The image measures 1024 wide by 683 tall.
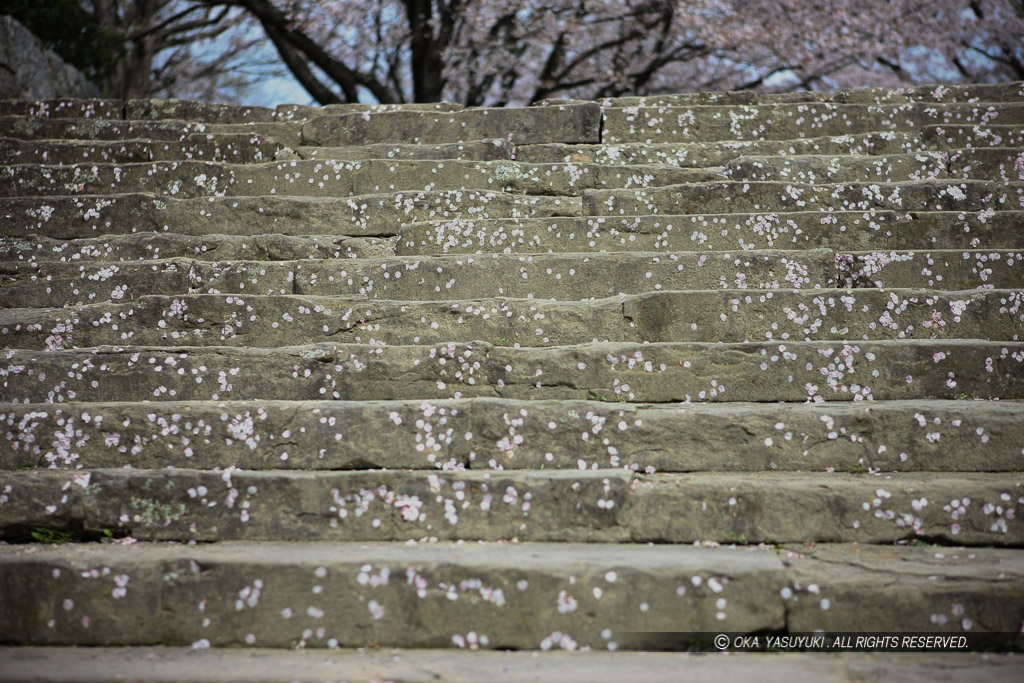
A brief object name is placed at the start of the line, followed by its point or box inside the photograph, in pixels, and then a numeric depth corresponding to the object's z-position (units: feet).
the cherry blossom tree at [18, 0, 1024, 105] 35.73
